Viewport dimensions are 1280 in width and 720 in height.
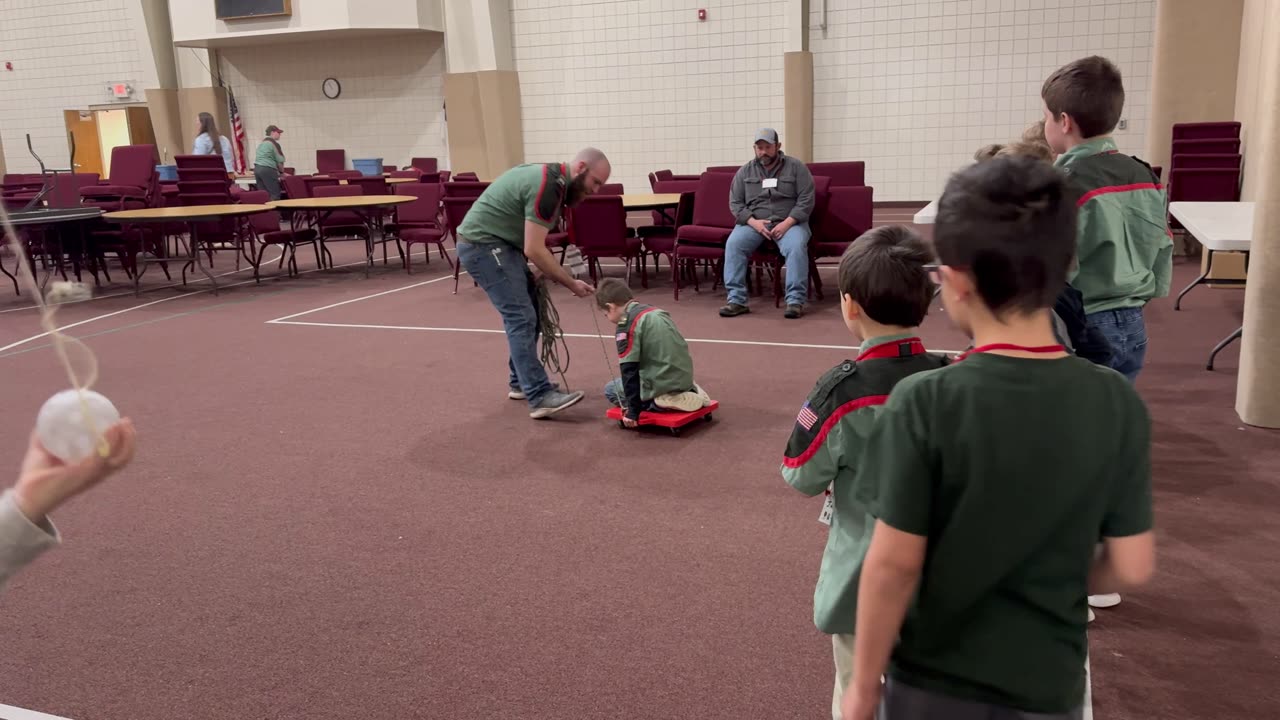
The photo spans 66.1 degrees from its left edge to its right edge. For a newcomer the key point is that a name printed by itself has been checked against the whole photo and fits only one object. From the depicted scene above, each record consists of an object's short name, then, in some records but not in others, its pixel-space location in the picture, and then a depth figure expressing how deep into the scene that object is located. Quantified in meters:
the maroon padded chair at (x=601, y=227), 8.02
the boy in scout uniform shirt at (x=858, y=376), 1.79
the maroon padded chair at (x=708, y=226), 7.63
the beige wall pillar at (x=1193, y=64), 9.35
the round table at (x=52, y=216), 8.21
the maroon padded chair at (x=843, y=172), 8.94
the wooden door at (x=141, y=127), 17.62
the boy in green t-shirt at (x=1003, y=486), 1.07
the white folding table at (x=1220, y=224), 3.90
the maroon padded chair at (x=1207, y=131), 8.86
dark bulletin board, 15.34
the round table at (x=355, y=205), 9.44
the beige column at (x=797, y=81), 13.83
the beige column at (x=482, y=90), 15.37
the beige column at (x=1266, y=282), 3.85
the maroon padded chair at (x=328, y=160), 16.75
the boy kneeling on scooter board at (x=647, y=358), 4.36
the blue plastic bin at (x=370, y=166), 15.42
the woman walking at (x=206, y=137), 12.80
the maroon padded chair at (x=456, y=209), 8.82
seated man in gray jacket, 7.11
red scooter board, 4.32
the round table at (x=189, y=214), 8.55
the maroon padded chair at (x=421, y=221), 9.81
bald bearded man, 4.49
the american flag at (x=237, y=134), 17.17
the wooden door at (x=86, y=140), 18.08
